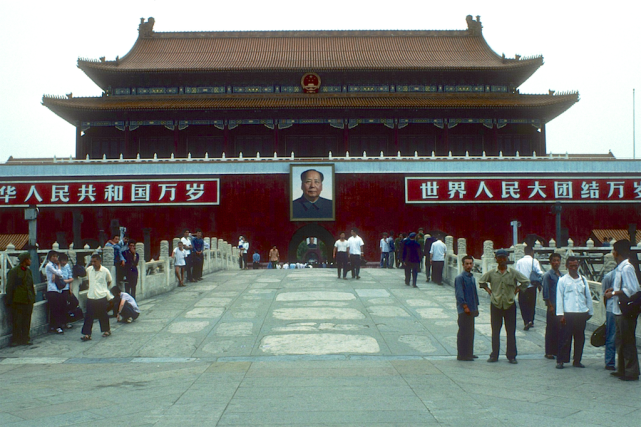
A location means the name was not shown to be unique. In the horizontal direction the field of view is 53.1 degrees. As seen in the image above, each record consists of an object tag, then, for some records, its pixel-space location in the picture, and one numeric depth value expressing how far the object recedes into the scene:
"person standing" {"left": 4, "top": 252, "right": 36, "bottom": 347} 10.04
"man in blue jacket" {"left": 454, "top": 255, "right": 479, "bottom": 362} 8.77
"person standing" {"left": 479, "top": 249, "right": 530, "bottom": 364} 8.57
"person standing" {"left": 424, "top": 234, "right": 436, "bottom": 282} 17.30
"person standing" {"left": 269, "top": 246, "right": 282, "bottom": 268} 27.11
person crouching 11.77
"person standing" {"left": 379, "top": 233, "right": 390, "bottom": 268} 23.27
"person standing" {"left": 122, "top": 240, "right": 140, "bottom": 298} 13.05
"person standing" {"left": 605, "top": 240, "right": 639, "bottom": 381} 7.36
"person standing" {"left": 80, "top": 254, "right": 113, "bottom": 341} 10.54
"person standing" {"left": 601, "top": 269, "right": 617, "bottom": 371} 7.87
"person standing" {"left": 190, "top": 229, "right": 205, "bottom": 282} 17.27
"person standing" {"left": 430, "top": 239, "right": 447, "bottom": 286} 16.58
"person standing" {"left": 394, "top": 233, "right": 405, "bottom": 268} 22.16
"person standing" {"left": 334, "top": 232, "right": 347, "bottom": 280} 17.42
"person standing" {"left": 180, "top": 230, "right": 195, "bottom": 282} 16.94
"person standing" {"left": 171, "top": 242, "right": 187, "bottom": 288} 16.50
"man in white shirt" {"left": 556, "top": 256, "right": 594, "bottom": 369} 8.22
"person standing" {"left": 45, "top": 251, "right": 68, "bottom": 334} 11.09
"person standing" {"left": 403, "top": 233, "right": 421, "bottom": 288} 15.77
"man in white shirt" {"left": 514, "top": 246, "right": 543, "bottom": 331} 11.05
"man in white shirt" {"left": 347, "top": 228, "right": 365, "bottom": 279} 17.16
